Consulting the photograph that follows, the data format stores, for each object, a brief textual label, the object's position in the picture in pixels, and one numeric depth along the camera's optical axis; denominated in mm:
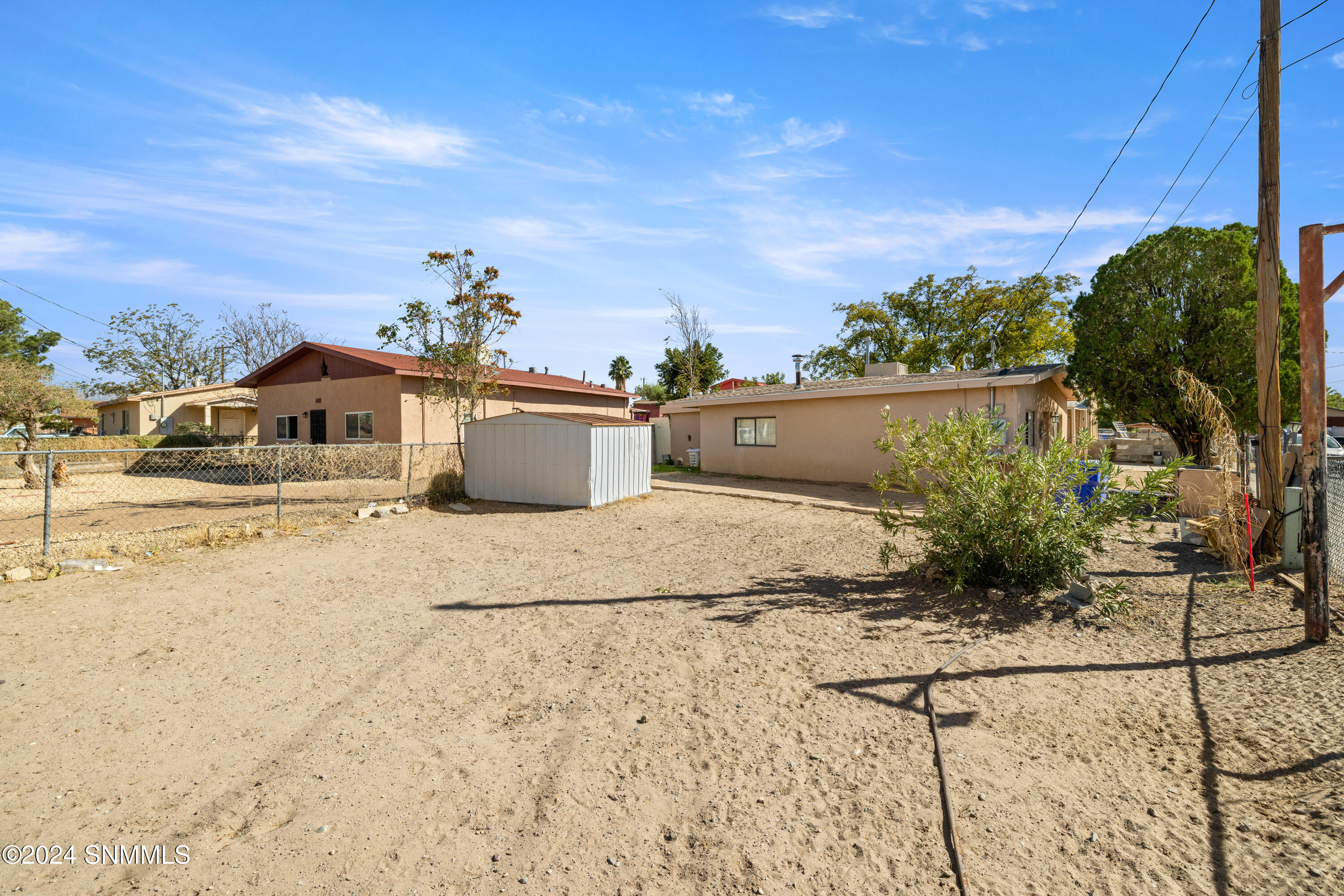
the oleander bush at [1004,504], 5375
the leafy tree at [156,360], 37312
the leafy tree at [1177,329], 12641
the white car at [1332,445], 10073
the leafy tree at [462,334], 13000
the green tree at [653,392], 45612
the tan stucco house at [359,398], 17312
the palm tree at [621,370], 46344
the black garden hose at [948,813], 2293
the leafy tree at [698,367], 38562
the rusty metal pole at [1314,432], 4605
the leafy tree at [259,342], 40344
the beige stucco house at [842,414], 13961
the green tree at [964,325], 29641
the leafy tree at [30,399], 14492
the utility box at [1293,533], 6562
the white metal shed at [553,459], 11883
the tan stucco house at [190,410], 28656
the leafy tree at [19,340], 36125
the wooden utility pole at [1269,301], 5757
